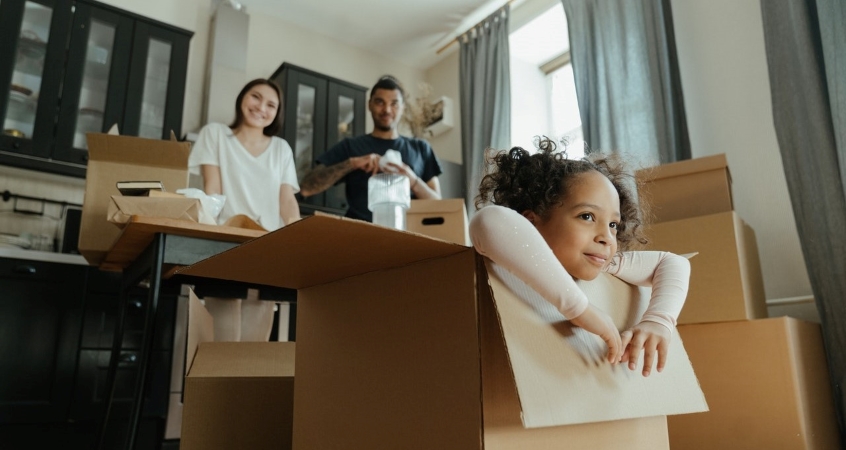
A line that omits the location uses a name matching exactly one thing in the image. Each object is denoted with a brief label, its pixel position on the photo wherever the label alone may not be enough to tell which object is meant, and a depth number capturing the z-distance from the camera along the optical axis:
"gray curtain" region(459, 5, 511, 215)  3.48
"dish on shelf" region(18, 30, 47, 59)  2.78
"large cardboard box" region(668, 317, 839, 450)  1.42
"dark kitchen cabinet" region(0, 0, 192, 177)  2.71
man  2.36
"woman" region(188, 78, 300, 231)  2.05
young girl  0.67
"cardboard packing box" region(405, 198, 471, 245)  1.86
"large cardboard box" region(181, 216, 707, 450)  0.61
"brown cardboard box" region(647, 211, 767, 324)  1.58
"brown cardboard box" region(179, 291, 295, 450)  1.00
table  1.27
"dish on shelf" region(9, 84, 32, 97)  2.71
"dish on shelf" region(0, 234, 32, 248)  2.58
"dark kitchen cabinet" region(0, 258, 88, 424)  2.33
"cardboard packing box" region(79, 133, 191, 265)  1.52
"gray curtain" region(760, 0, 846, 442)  1.77
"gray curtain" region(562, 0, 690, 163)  2.49
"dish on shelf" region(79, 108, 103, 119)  2.86
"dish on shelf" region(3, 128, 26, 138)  2.64
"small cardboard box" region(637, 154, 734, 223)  1.77
